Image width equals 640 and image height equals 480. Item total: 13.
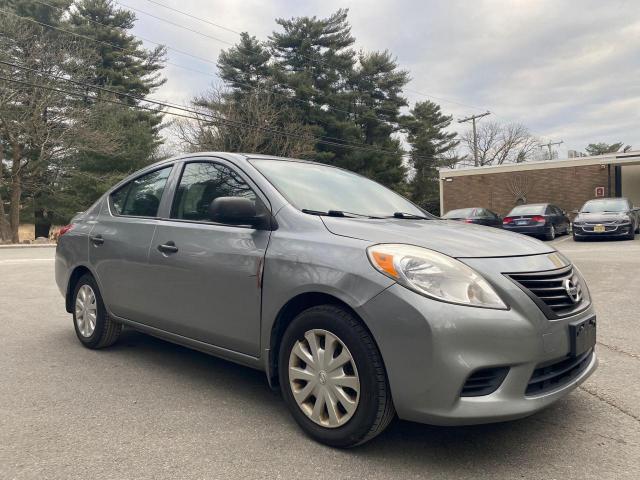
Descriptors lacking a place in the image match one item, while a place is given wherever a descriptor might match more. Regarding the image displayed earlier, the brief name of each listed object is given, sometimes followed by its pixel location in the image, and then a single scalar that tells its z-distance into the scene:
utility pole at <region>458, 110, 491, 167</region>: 46.38
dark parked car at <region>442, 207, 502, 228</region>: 17.50
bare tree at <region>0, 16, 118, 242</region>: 22.84
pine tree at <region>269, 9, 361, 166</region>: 34.34
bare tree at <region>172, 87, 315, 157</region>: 30.92
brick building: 26.33
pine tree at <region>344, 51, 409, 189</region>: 38.16
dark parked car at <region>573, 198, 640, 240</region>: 15.45
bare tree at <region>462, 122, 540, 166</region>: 56.84
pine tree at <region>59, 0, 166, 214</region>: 27.58
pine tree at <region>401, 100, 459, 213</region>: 48.81
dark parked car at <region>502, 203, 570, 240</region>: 17.12
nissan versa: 2.34
